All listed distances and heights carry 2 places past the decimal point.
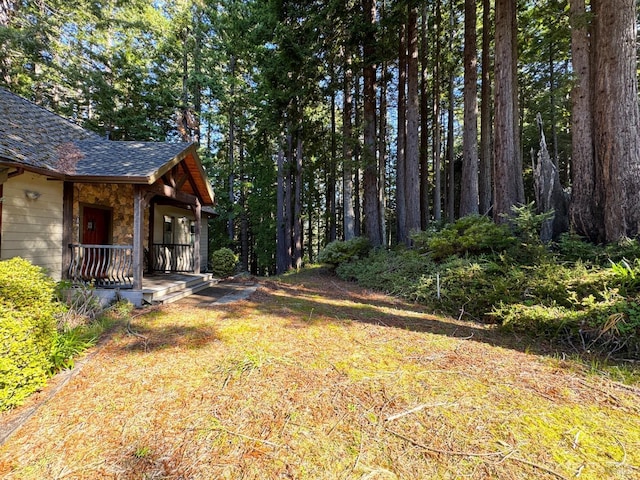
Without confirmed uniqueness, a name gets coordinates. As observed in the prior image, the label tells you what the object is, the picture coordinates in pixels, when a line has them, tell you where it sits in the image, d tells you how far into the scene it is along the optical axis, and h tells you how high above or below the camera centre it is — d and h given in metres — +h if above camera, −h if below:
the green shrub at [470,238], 6.48 +0.15
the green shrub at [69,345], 3.03 -1.24
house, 5.36 +1.27
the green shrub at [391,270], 7.00 -0.78
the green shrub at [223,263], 11.47 -0.78
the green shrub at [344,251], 10.38 -0.25
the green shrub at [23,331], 2.38 -0.83
